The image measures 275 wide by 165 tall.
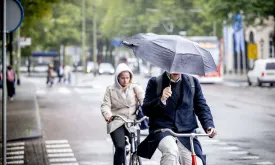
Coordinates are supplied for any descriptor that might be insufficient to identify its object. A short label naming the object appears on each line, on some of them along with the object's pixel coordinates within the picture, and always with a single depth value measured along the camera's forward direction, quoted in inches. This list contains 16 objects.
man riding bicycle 291.7
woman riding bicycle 360.5
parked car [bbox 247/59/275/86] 1792.6
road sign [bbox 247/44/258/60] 2352.4
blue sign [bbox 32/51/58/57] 3705.7
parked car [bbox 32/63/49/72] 4097.4
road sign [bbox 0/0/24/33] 425.1
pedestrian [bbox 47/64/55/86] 2052.2
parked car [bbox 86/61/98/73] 3994.6
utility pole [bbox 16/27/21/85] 2011.9
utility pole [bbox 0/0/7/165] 410.6
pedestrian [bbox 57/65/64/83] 2327.8
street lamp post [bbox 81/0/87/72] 2783.2
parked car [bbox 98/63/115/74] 3438.0
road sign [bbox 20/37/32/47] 1658.1
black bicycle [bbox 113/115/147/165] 348.5
